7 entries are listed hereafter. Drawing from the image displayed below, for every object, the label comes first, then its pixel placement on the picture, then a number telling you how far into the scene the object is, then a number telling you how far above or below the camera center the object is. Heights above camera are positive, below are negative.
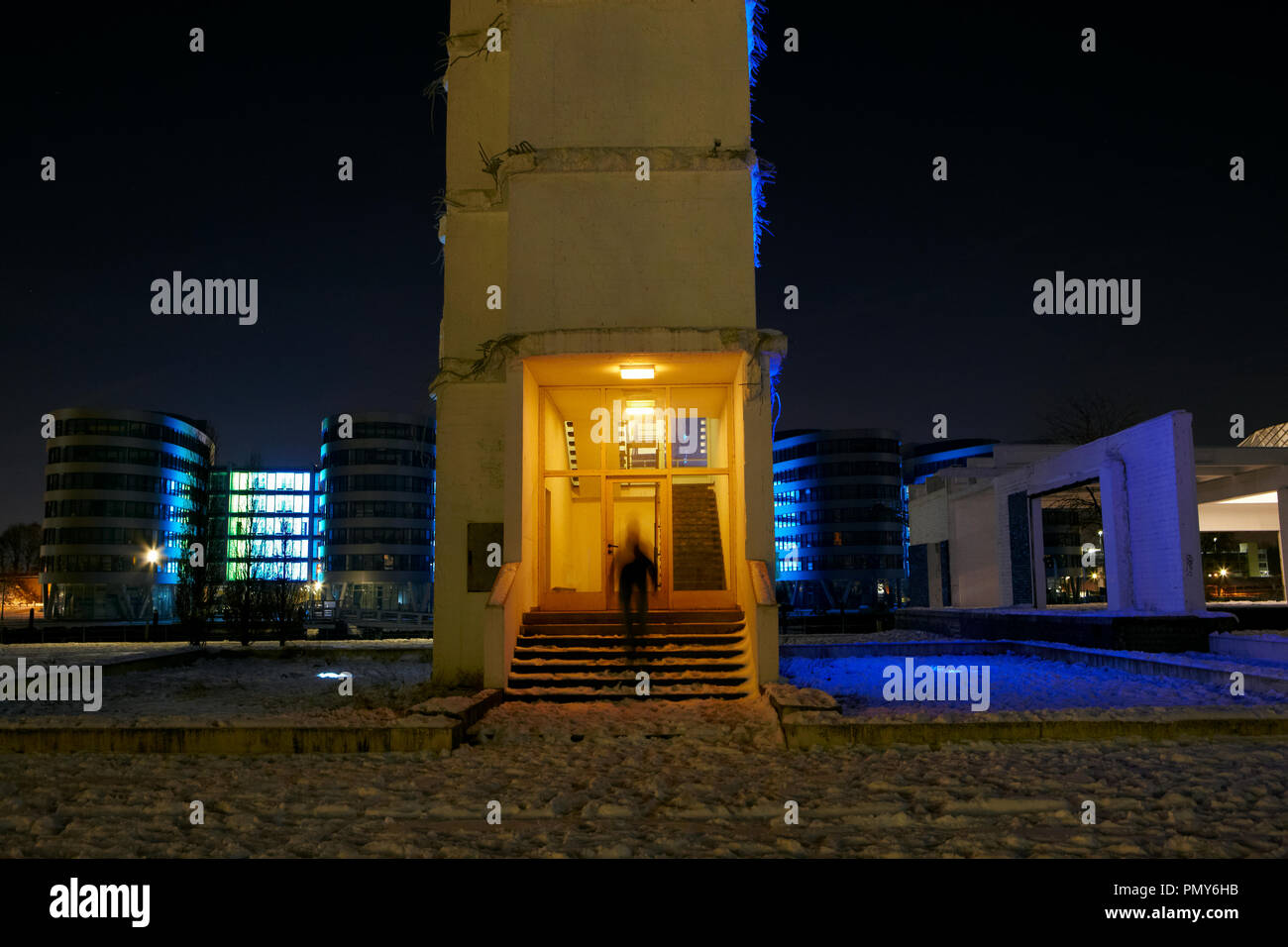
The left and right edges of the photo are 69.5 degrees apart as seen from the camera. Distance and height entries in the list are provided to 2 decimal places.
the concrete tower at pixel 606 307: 12.80 +3.76
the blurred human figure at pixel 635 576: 11.66 -0.14
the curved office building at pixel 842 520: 111.06 +4.96
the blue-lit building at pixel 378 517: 95.12 +5.27
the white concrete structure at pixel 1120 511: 17.97 +1.26
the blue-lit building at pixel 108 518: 84.88 +5.15
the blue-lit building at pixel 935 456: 127.81 +14.44
